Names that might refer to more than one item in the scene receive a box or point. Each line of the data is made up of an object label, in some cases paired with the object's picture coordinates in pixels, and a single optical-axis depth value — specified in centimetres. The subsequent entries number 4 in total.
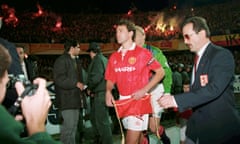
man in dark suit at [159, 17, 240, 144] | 371
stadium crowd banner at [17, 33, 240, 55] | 3056
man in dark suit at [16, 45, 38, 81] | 643
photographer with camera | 163
